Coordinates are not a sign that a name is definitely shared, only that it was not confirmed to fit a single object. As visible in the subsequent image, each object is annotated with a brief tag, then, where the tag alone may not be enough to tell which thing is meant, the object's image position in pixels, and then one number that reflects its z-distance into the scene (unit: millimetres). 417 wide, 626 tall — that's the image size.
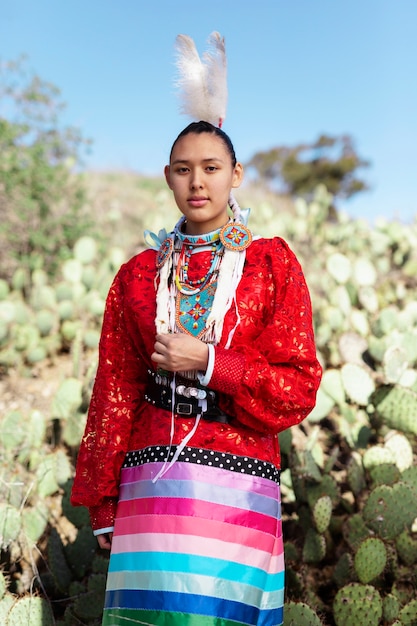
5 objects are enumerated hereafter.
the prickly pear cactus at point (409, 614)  2238
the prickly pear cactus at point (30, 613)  2059
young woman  1416
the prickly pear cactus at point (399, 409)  3078
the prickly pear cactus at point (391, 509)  2525
